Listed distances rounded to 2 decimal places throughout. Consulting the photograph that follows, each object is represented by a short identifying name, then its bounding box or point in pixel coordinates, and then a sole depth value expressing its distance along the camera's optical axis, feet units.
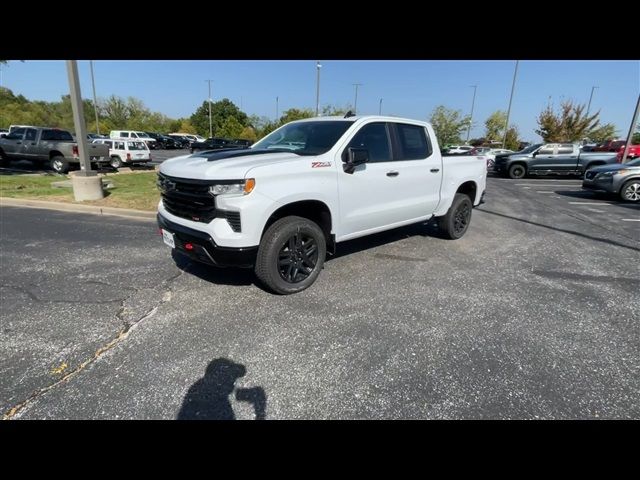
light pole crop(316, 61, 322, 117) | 101.60
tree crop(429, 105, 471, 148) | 153.30
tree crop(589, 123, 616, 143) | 124.98
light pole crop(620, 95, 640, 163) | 49.36
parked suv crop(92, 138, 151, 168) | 57.93
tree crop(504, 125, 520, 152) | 141.59
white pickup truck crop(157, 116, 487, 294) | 10.21
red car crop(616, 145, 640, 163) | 55.44
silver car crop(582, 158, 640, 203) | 33.68
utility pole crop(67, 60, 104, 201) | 25.95
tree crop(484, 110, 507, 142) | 169.89
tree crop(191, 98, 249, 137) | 209.36
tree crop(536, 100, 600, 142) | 112.57
